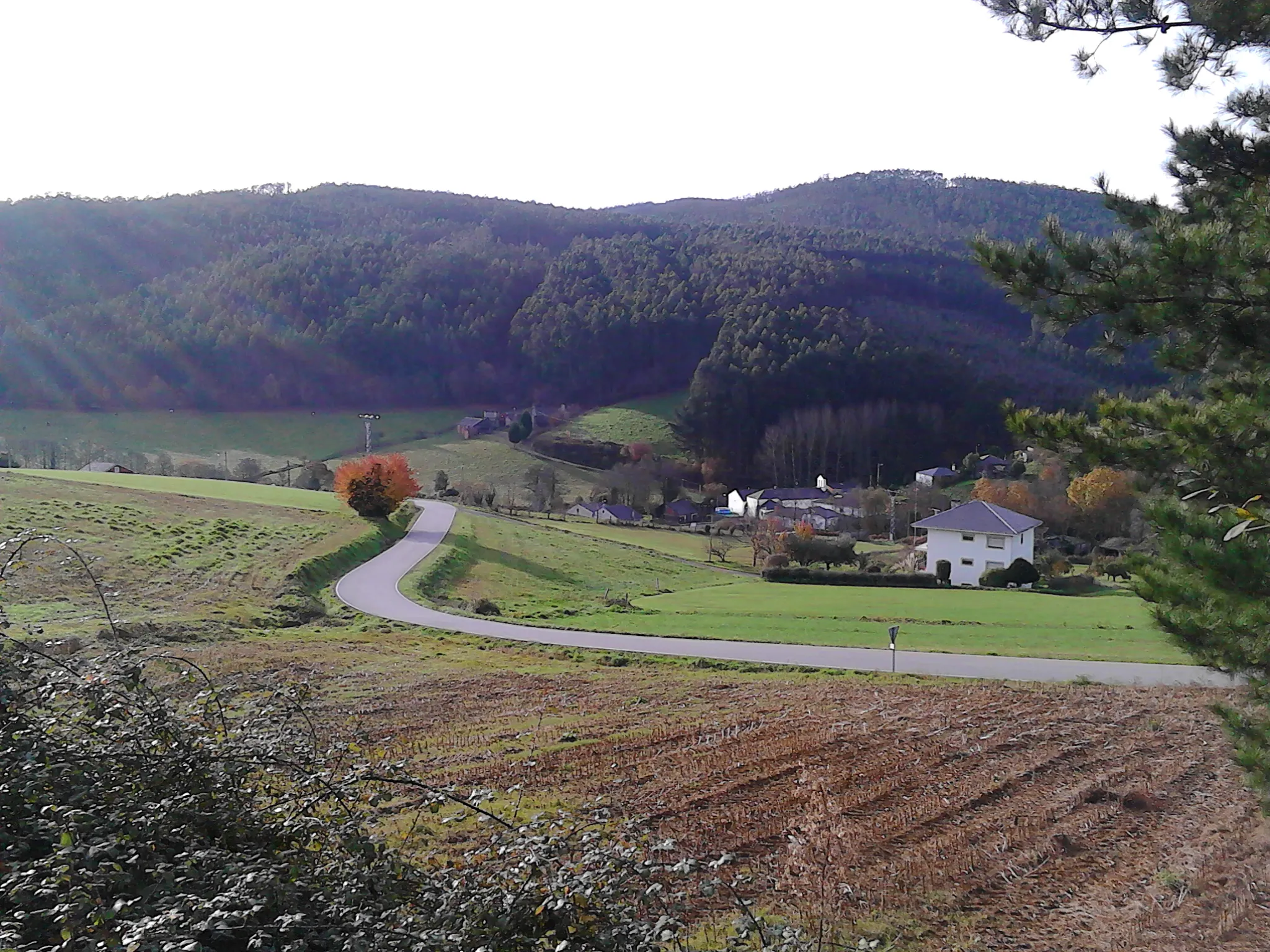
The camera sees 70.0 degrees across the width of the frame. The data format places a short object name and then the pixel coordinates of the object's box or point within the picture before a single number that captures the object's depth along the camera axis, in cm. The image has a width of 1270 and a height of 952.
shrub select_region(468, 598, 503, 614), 2816
